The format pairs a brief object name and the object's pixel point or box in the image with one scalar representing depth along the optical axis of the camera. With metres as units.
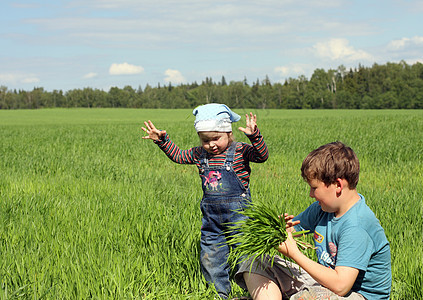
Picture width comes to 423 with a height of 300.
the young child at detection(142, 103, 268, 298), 3.38
